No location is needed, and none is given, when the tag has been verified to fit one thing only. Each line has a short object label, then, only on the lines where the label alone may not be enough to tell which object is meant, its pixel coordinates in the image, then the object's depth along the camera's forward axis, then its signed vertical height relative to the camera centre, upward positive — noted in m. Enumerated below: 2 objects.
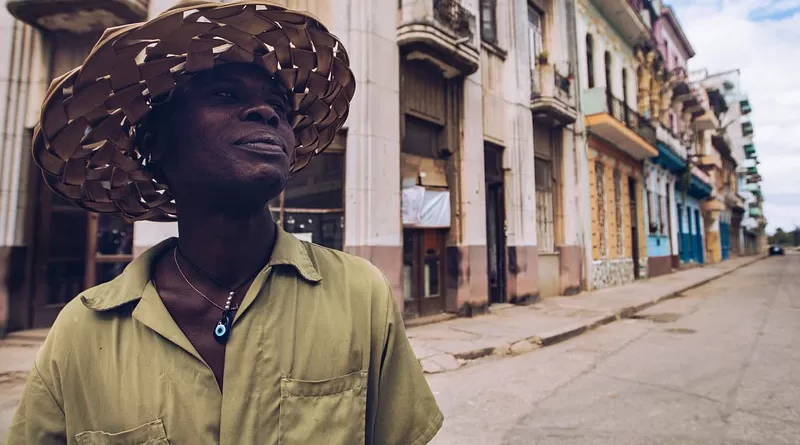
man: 1.06 -0.11
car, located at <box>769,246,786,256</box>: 52.62 -0.01
